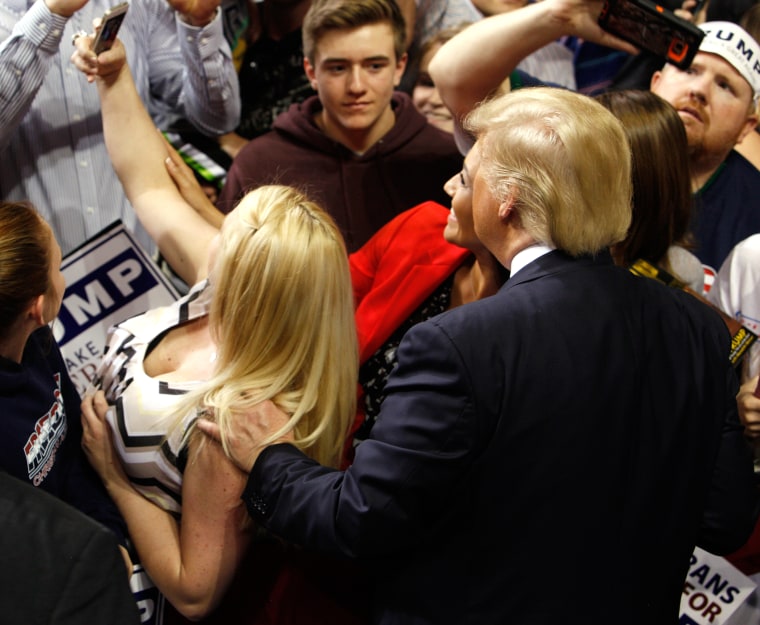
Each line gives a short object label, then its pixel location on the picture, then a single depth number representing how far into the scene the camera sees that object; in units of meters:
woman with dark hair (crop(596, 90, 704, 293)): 1.98
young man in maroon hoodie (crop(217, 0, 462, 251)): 2.56
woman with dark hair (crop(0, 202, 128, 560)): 1.61
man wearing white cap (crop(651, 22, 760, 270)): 2.54
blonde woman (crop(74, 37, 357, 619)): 1.68
